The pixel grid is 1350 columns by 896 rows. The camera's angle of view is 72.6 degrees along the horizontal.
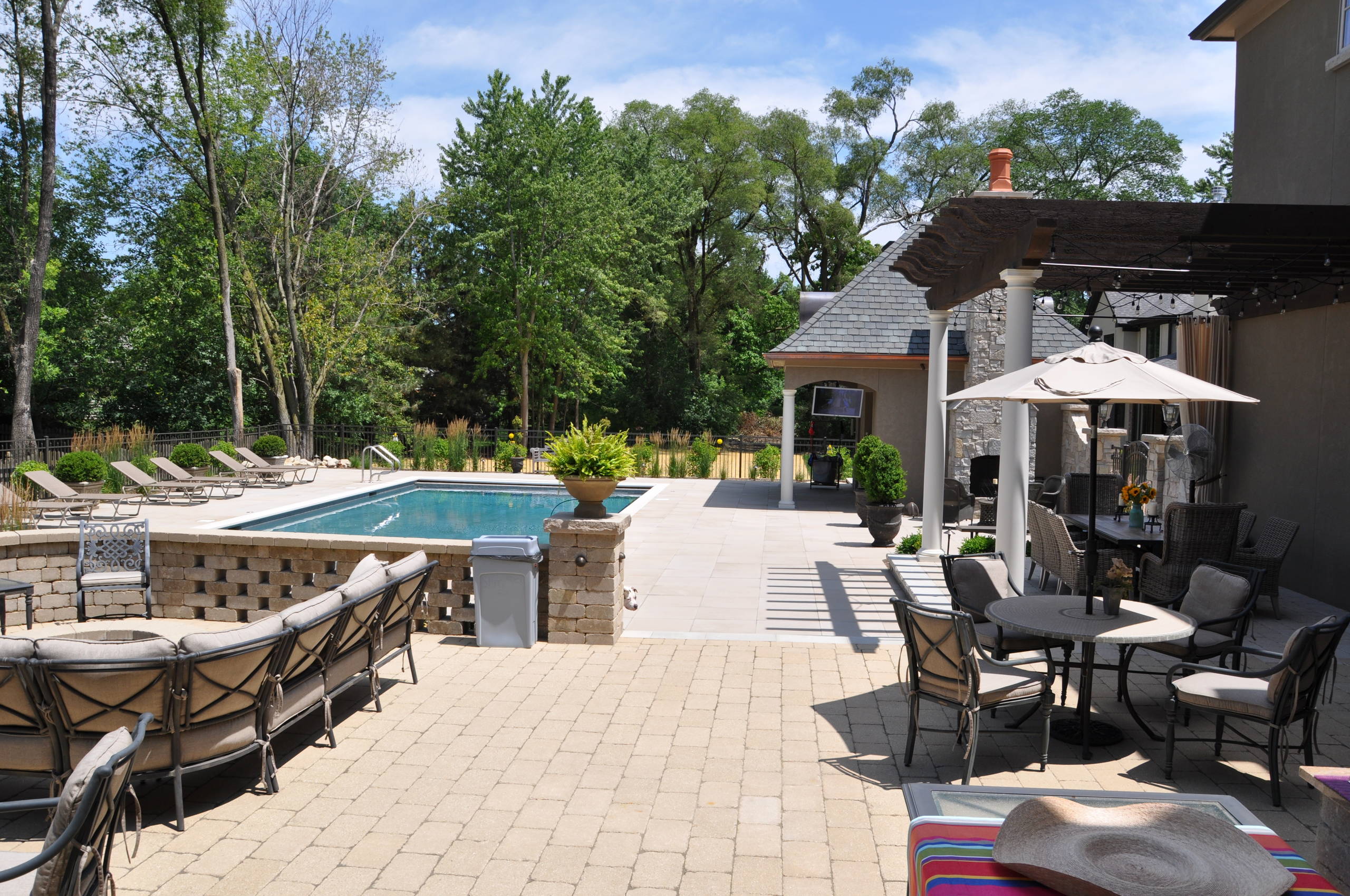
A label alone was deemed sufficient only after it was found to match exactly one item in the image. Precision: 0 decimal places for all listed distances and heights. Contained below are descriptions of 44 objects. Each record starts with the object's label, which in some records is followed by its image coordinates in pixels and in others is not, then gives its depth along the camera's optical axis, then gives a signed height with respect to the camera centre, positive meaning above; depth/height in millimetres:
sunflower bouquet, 9617 -467
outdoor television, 21734 +964
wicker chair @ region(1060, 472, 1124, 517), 11906 -591
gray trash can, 7355 -1260
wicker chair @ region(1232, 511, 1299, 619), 8773 -981
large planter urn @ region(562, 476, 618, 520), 7539 -468
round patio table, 5340 -1063
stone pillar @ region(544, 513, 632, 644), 7508 -1180
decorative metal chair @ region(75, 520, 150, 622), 8031 -1185
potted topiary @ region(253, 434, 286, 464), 21766 -439
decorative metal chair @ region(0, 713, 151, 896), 2742 -1260
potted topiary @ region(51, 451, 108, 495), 16281 -833
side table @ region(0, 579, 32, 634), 7160 -1306
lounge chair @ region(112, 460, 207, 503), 17281 -1139
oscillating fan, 11461 -46
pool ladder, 21875 -733
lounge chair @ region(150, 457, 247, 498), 17688 -1009
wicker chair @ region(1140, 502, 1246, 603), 8734 -882
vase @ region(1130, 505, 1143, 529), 9789 -723
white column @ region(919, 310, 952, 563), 10688 -74
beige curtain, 11820 +1114
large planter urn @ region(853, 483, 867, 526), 14548 -966
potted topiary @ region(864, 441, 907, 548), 12805 -702
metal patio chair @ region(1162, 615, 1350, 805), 4742 -1316
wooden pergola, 7059 +1805
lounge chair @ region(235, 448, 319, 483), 20656 -738
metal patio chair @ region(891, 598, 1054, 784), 4871 -1298
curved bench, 4117 -1263
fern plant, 7562 -177
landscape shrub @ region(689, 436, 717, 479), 22781 -501
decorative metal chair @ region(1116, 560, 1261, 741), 6046 -1106
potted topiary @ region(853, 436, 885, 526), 13305 -272
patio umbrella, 5477 +403
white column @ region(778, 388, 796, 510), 17484 -270
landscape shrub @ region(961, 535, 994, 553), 9477 -1037
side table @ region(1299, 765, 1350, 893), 3342 -1374
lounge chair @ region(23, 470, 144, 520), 15156 -1085
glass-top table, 2959 -1176
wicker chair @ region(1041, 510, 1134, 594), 8406 -1046
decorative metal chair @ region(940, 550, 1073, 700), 6375 -1069
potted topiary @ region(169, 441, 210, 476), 19656 -662
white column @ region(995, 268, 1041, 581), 7664 +64
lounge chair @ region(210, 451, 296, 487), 19797 -963
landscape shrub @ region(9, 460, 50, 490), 15898 -946
